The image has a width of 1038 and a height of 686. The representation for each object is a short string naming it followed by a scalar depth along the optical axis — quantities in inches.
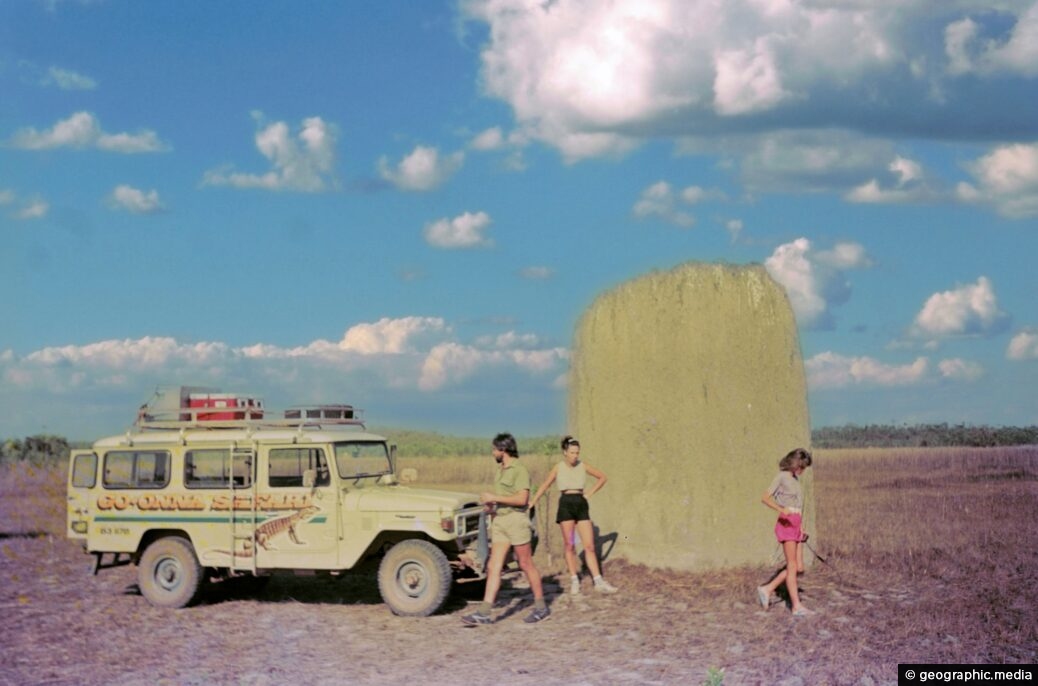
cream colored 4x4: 488.1
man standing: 462.0
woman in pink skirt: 454.6
